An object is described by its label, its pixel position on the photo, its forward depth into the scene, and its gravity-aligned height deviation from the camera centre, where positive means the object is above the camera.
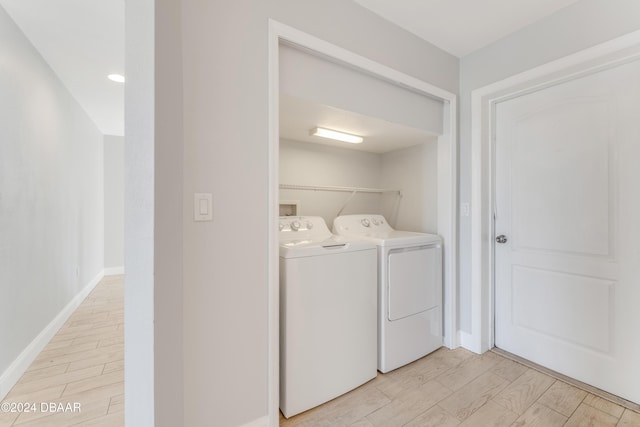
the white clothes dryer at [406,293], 1.79 -0.59
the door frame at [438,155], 1.31 +0.32
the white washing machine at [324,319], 1.42 -0.63
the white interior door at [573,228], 1.54 -0.11
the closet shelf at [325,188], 2.17 +0.22
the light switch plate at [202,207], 1.15 +0.03
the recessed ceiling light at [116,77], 2.56 +1.36
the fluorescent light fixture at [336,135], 2.03 +0.63
